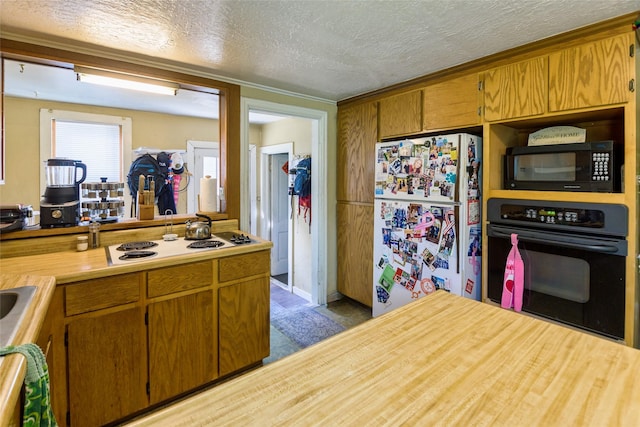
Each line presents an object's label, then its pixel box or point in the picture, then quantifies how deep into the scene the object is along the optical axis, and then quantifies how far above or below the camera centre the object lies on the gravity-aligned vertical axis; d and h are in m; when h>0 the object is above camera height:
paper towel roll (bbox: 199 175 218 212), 2.68 +0.08
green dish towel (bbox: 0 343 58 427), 0.85 -0.50
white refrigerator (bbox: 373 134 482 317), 2.26 -0.11
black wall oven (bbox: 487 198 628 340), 1.65 -0.30
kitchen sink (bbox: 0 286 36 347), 0.98 -0.39
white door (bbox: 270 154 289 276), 4.53 -0.10
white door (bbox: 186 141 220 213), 4.20 +0.55
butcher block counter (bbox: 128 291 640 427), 0.64 -0.42
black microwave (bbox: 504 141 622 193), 1.70 +0.22
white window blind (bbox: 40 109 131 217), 3.34 +0.70
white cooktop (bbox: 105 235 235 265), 1.79 -0.30
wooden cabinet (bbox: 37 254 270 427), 1.58 -0.75
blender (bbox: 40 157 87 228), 2.04 +0.05
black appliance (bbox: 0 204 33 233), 1.86 -0.09
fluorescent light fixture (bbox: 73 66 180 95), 2.16 +0.89
